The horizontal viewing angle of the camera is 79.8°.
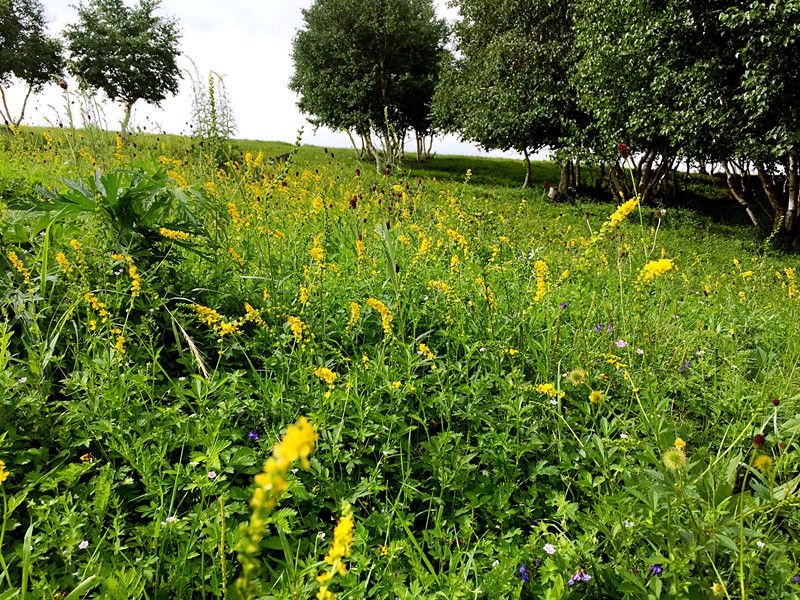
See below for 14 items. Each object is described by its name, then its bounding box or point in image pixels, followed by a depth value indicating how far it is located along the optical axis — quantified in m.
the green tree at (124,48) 25.16
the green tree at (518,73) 16.66
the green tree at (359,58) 24.31
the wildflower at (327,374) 1.85
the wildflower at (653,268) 1.70
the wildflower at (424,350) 2.25
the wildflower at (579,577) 1.56
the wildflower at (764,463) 1.24
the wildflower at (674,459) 1.40
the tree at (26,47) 26.59
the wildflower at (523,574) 1.62
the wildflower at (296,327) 2.15
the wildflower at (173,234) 2.53
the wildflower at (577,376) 1.89
